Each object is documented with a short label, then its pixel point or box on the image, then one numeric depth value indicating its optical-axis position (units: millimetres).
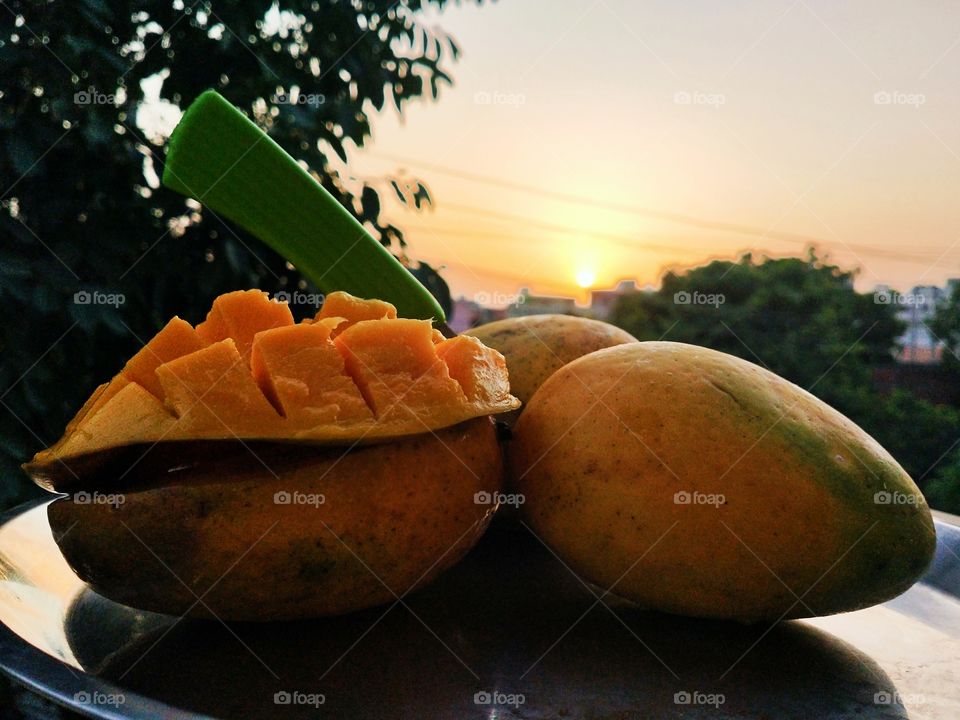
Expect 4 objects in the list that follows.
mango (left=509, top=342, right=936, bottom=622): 174
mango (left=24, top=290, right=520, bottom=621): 158
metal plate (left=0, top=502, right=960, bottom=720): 140
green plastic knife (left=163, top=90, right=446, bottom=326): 192
